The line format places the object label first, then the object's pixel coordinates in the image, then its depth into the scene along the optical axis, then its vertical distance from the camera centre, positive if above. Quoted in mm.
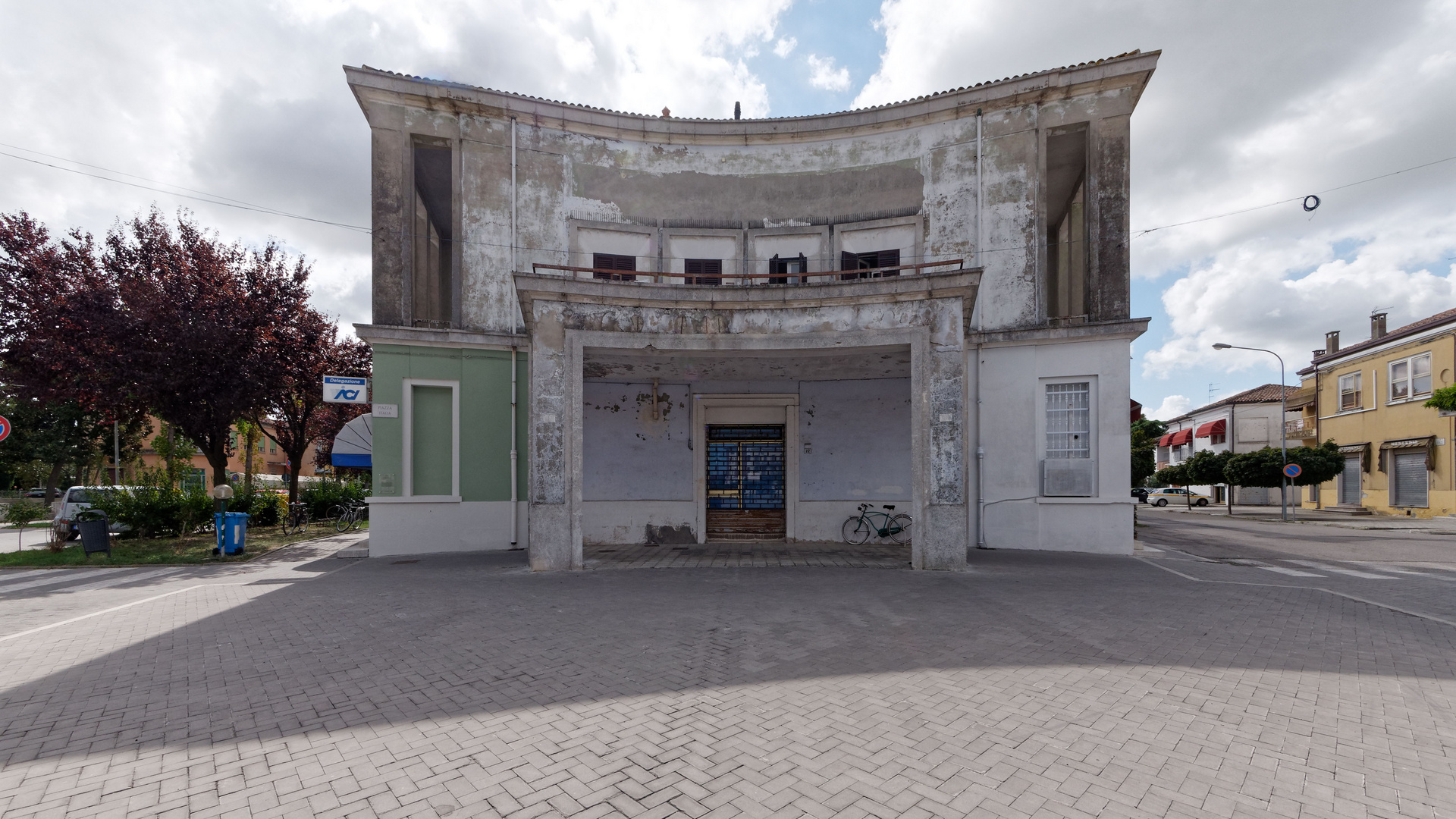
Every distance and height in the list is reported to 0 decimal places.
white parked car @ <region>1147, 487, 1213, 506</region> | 44809 -5315
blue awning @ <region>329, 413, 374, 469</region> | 17359 -462
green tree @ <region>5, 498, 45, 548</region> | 18219 -2623
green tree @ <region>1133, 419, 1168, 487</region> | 38781 -1602
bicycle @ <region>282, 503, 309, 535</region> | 19344 -2882
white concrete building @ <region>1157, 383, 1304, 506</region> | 47875 +149
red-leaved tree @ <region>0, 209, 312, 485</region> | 15391 +2599
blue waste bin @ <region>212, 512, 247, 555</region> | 13719 -2284
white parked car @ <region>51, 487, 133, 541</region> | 14891 -2156
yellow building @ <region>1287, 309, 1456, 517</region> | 28219 +383
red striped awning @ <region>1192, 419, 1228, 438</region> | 52500 -35
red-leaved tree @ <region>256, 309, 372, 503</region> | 17875 +1417
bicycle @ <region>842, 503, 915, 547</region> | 14711 -2329
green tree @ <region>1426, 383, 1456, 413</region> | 24375 +1141
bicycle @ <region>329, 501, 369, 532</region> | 20969 -3021
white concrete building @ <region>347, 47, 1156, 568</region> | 13711 +3115
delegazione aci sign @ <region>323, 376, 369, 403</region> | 13953 +874
